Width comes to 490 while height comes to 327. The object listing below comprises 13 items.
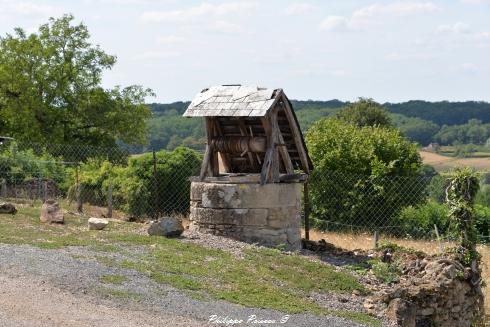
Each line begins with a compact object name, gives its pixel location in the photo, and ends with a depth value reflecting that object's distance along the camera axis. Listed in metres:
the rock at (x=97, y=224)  15.80
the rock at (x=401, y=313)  11.93
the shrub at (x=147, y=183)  22.58
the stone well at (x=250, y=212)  15.50
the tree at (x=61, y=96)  35.72
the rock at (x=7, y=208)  16.86
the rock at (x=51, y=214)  16.17
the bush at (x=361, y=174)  24.14
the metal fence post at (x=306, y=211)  17.21
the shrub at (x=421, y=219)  22.83
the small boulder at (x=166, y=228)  15.07
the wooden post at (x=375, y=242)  16.39
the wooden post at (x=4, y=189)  21.18
